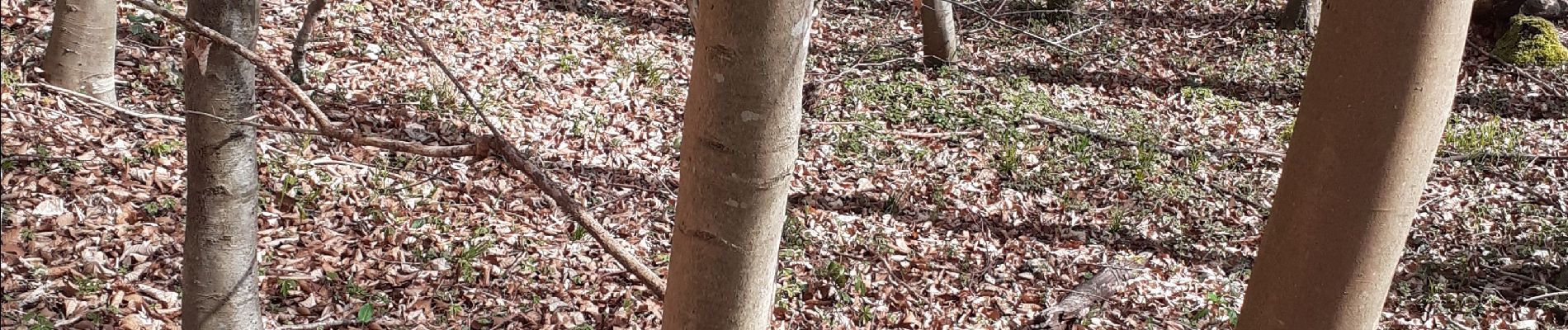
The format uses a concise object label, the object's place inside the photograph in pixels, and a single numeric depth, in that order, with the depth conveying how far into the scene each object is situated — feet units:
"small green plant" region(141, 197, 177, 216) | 16.31
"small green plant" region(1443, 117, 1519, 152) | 27.63
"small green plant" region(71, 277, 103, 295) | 14.32
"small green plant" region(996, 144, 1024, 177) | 24.77
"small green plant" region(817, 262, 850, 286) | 18.89
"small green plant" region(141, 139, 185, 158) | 17.67
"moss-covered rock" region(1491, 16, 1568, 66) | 35.12
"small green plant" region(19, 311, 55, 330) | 13.36
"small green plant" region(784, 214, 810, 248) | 20.20
